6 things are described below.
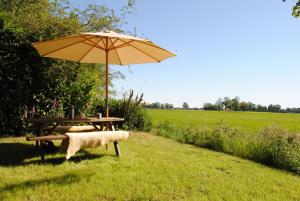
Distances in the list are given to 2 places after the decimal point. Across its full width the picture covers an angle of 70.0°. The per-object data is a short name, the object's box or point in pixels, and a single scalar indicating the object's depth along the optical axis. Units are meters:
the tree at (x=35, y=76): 5.94
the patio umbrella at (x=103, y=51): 4.46
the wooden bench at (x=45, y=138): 3.80
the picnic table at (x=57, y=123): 3.93
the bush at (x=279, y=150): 4.95
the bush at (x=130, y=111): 9.32
